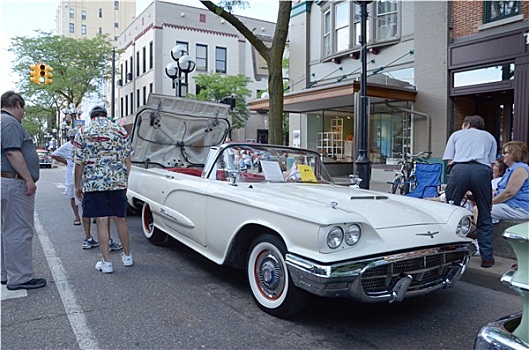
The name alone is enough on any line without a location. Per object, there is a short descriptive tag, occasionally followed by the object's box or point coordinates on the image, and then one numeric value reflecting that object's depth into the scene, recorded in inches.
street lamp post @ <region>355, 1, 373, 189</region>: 315.4
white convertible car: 121.1
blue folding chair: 328.2
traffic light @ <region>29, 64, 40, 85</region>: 605.0
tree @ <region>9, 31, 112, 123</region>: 1400.1
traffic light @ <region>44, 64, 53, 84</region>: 630.4
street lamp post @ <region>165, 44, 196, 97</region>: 480.4
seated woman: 199.8
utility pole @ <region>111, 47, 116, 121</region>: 902.4
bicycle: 375.1
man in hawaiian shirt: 184.9
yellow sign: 189.8
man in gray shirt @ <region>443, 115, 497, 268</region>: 189.6
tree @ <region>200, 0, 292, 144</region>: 364.5
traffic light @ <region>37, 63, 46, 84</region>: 606.2
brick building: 401.1
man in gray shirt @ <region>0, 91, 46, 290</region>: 159.6
